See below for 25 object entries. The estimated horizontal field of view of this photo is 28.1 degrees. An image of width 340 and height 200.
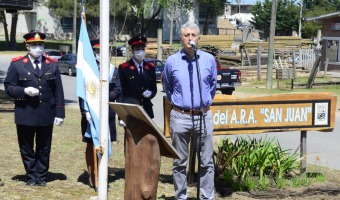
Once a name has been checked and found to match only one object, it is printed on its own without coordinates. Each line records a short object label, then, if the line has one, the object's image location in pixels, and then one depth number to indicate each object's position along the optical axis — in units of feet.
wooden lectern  17.80
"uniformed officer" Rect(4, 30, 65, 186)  25.21
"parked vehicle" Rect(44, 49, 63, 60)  146.76
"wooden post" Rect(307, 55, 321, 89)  93.31
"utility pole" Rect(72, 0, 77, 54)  153.05
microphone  21.26
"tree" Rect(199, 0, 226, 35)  279.84
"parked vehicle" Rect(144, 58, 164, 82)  103.94
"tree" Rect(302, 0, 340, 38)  275.39
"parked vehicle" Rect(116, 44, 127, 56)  173.23
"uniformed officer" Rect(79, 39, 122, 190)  26.05
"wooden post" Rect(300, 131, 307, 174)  28.74
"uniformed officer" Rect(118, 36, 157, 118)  27.04
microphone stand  21.34
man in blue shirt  22.12
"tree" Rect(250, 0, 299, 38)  314.35
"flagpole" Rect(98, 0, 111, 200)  20.77
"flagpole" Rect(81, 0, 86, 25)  23.77
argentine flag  24.09
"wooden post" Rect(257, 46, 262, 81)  112.68
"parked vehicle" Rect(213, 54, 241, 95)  87.10
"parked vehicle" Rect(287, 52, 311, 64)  137.28
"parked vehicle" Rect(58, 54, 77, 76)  120.67
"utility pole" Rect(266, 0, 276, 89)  96.97
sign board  26.50
